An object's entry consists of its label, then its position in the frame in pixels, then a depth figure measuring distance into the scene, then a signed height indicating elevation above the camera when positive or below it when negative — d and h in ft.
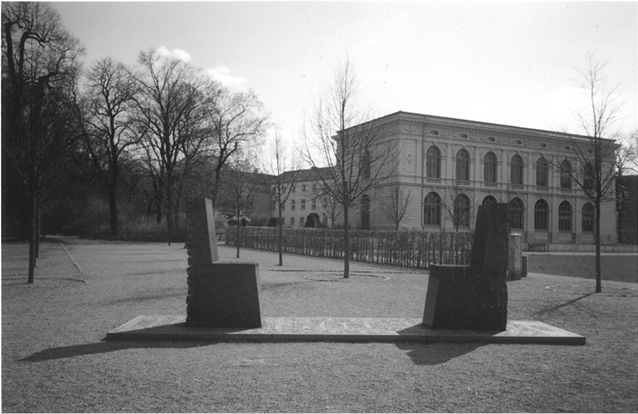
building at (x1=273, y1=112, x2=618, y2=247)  177.47 +17.59
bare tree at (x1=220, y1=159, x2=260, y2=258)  96.12 +7.63
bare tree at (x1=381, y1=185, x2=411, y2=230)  162.85 +8.32
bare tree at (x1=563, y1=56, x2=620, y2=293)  44.27 +5.56
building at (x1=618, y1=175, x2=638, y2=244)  214.69 +9.31
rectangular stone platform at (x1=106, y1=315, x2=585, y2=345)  23.94 -4.64
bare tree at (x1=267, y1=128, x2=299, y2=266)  82.12 +7.84
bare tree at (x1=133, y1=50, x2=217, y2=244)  153.79 +31.54
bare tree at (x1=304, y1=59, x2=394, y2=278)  59.21 +8.64
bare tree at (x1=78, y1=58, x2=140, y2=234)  148.56 +29.86
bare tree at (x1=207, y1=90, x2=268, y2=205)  160.86 +29.69
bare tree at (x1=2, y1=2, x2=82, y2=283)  48.42 +23.97
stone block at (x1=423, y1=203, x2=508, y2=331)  26.13 -2.70
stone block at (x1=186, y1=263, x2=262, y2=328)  25.70 -3.23
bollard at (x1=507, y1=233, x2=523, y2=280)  56.85 -2.80
